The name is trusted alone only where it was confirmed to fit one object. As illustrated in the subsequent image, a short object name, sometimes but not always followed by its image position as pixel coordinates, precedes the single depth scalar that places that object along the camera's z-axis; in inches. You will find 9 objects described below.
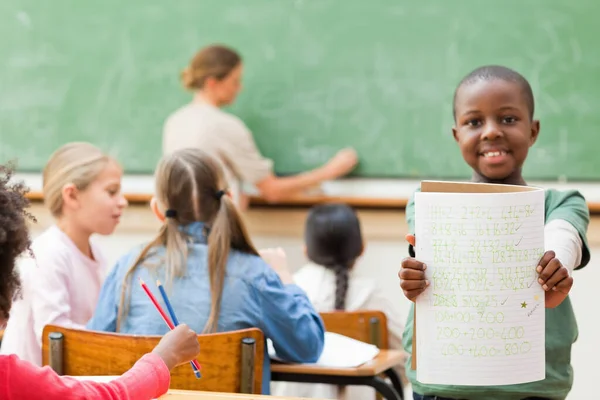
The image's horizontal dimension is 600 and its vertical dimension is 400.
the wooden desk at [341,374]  150.8
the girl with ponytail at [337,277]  196.3
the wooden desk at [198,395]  107.1
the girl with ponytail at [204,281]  149.5
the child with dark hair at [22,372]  89.1
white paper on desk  155.9
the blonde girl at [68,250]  167.5
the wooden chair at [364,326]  171.3
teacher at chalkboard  278.5
